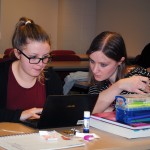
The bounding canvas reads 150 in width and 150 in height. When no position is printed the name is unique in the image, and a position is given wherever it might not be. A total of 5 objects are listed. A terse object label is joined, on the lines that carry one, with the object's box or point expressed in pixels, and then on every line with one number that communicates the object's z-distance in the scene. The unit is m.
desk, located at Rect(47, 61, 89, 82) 6.62
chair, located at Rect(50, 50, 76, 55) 9.24
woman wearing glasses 2.99
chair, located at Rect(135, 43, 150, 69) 8.33
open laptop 2.38
